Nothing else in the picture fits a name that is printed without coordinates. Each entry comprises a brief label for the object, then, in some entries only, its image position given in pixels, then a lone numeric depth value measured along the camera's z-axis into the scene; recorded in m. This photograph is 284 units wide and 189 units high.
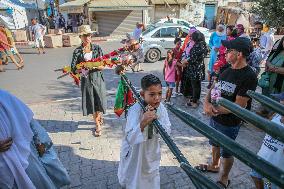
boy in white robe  2.72
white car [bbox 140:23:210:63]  12.74
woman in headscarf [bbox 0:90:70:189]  2.35
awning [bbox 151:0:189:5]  23.27
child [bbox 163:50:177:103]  6.90
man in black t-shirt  3.15
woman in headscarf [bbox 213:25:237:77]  5.29
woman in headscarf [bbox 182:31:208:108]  6.34
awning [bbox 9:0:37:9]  23.37
